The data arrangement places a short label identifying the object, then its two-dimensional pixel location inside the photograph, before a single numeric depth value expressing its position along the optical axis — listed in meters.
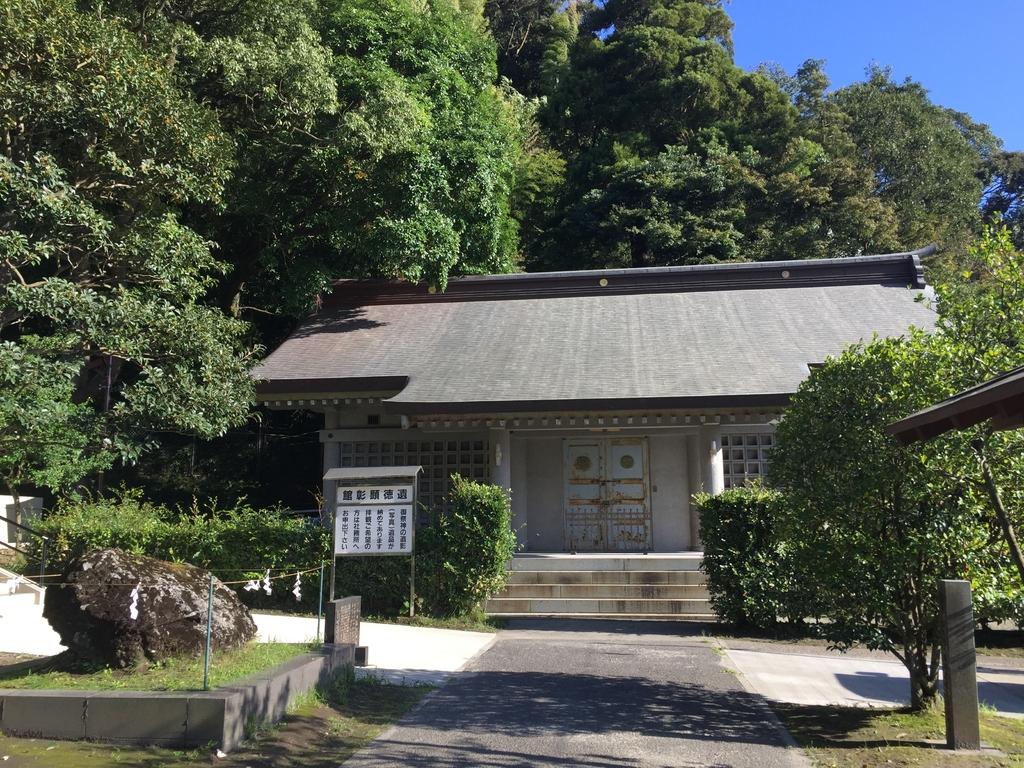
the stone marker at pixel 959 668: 5.52
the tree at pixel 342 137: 14.66
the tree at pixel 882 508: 6.03
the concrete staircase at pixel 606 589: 12.05
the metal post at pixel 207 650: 5.46
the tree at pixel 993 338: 5.99
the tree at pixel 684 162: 27.55
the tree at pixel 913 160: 31.84
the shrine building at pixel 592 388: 13.26
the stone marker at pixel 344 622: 7.54
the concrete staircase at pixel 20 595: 10.62
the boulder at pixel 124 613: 5.99
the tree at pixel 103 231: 9.11
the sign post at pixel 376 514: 10.60
